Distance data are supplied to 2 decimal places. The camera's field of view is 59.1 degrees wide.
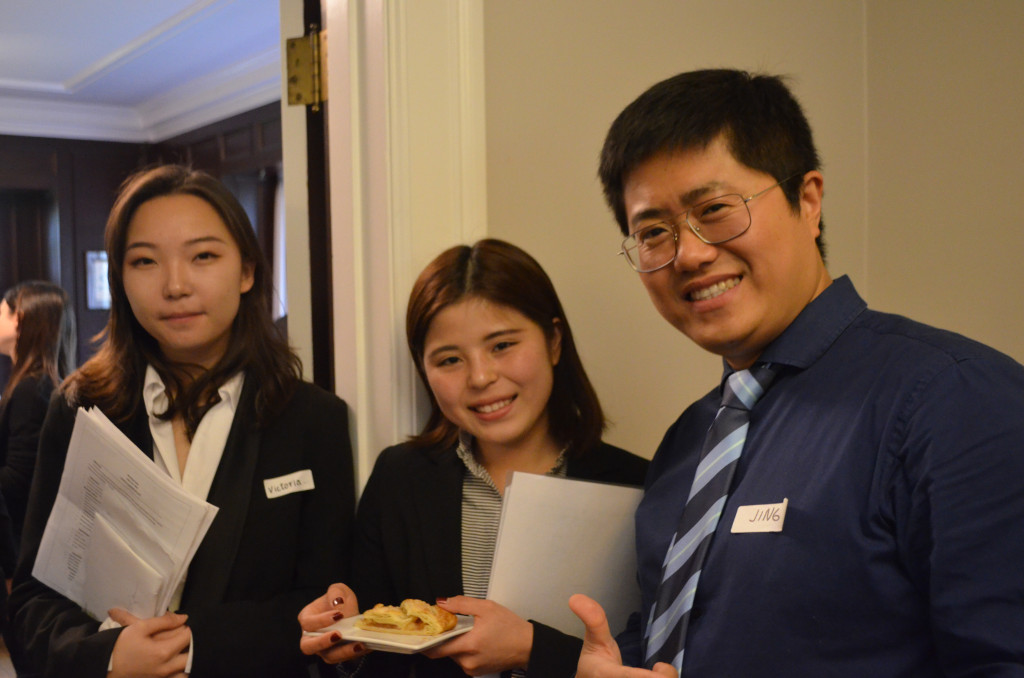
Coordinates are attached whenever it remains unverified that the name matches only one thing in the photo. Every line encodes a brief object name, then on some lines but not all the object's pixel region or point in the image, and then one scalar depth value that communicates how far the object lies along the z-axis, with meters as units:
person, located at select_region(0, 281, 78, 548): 3.76
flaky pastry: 1.36
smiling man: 0.94
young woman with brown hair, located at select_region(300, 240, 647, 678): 1.64
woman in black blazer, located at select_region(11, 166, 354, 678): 1.65
